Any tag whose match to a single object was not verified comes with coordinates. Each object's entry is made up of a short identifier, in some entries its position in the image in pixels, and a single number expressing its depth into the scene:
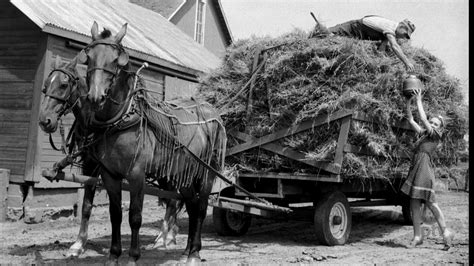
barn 8.54
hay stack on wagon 6.18
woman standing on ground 6.44
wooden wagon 6.10
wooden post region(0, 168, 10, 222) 8.30
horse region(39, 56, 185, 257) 4.28
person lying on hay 6.66
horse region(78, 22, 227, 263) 4.37
